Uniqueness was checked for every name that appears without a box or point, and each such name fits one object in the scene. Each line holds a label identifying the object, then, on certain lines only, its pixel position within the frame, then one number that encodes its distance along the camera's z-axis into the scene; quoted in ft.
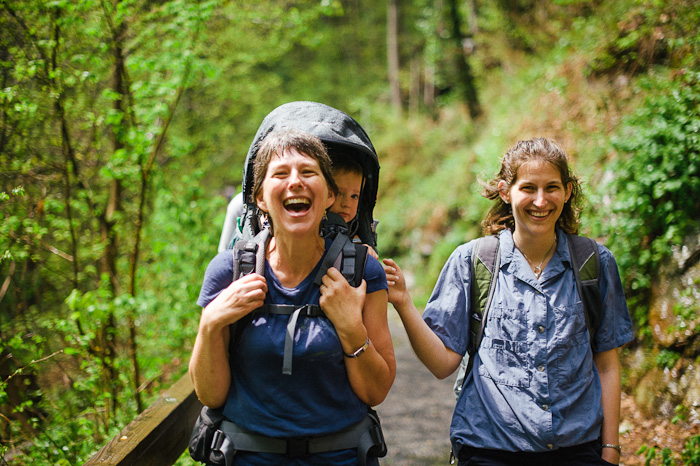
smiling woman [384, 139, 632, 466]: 6.73
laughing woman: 5.71
